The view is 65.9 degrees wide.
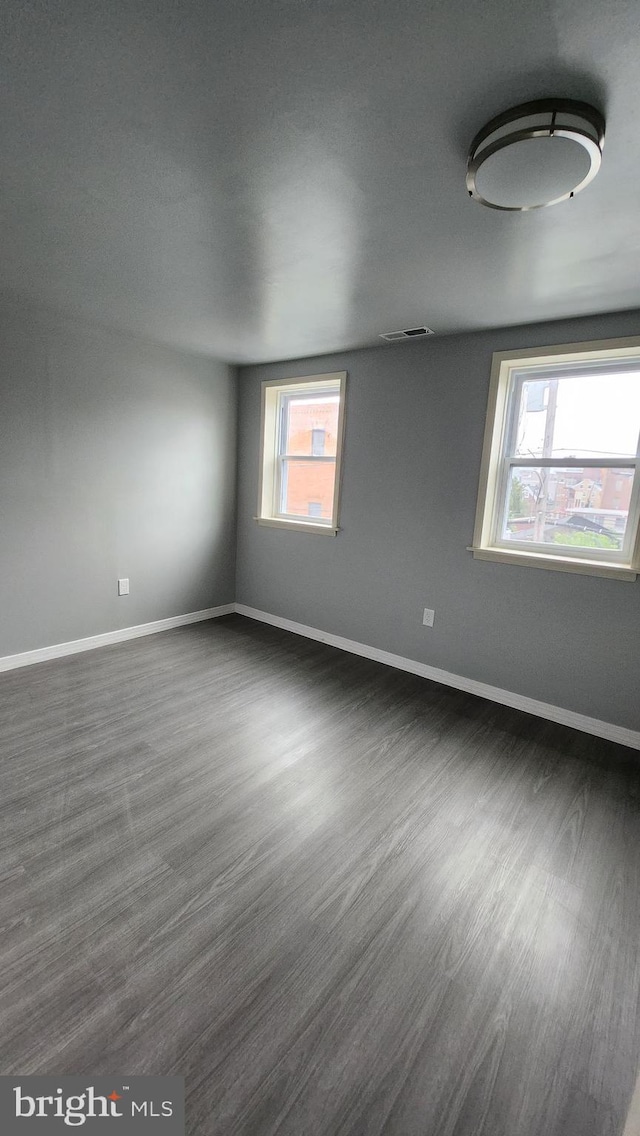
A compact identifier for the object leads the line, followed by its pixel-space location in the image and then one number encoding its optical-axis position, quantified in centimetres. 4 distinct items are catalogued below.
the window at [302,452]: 412
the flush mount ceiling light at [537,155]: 124
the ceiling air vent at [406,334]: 322
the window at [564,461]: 281
